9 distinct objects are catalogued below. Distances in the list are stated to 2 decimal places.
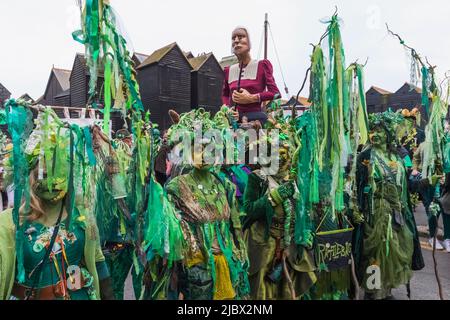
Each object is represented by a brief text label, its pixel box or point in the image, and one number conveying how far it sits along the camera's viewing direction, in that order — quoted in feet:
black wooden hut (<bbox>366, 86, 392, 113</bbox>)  31.52
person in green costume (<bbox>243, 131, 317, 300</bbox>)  8.95
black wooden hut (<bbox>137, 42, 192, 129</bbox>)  26.96
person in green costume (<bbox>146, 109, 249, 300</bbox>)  7.61
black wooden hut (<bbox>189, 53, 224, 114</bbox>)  29.20
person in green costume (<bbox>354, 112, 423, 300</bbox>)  11.46
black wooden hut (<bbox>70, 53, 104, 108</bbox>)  32.89
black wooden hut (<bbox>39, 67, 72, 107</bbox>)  38.34
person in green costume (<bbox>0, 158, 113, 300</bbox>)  5.92
